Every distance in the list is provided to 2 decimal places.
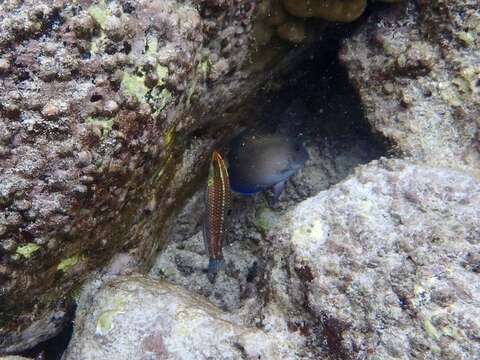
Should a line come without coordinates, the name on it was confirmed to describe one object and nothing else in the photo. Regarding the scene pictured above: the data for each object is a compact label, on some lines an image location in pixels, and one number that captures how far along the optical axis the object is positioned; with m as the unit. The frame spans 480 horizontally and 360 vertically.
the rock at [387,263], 0.21
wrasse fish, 0.32
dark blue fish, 0.40
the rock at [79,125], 0.20
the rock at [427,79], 0.32
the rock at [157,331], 0.24
